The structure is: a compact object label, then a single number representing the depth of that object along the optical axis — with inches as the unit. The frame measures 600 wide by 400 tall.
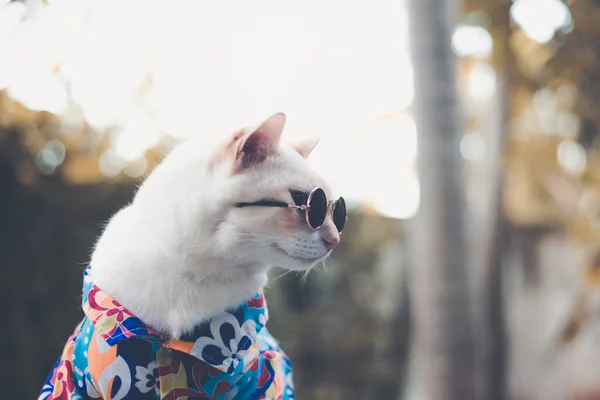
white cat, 30.5
